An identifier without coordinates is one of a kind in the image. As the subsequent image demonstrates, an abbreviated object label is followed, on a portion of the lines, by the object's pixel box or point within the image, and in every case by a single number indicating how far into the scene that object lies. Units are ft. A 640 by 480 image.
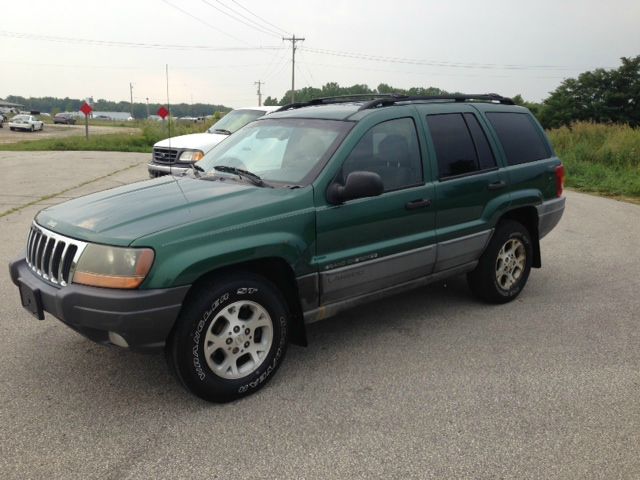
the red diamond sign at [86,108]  87.74
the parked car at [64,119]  211.20
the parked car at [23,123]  140.41
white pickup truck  32.50
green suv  9.76
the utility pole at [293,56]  203.72
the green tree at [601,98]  142.51
